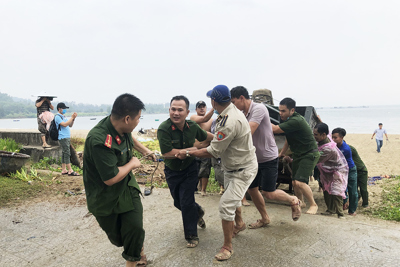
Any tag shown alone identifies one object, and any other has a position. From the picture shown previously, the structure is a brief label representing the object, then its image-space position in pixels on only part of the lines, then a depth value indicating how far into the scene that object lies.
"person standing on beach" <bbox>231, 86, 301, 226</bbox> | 3.88
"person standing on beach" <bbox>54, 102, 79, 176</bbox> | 7.15
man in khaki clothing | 3.16
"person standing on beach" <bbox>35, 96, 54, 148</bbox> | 8.25
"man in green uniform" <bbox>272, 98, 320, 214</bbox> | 4.56
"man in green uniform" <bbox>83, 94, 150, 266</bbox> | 2.39
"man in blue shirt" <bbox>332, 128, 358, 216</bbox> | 5.43
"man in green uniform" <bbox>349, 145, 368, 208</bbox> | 5.88
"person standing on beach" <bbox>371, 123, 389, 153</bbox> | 15.77
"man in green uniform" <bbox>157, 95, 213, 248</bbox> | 3.52
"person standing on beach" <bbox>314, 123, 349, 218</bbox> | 5.02
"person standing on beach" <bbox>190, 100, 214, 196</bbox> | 5.51
